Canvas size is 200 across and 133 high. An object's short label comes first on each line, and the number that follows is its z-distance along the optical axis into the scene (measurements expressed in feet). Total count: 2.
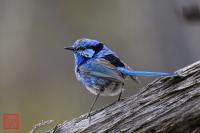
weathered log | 18.43
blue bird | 22.48
